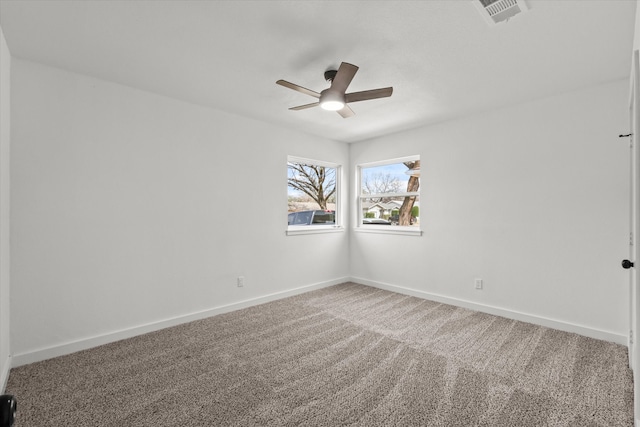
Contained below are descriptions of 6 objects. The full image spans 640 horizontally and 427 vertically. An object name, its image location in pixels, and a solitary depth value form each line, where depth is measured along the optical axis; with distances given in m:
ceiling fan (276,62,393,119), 2.25
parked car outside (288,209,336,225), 4.54
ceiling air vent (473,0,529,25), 1.70
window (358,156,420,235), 4.44
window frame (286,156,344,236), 4.38
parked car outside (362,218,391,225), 4.80
